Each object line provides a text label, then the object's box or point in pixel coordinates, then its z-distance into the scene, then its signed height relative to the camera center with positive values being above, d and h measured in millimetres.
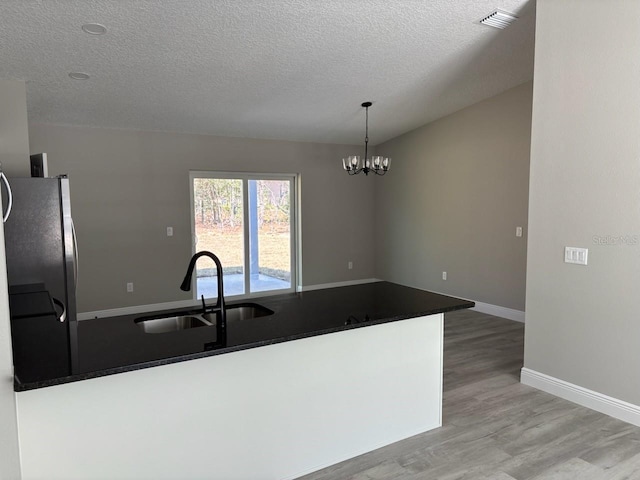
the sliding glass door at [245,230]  6012 -282
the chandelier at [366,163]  5035 +534
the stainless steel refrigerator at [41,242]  2721 -198
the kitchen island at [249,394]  1656 -830
